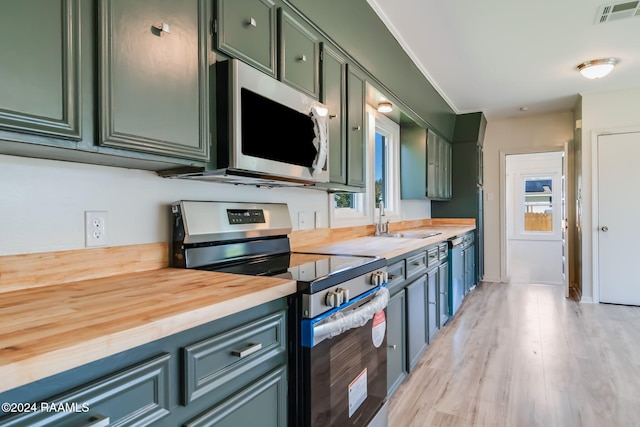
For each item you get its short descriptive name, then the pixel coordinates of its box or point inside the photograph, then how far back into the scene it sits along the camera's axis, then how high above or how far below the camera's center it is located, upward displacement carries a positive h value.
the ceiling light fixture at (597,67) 3.48 +1.34
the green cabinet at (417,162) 4.20 +0.55
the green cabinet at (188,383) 0.67 -0.37
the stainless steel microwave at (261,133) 1.38 +0.34
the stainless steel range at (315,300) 1.25 -0.34
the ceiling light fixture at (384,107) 3.26 +0.93
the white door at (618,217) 4.25 -0.10
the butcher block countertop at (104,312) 0.63 -0.22
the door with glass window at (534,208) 8.00 +0.03
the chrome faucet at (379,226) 3.47 -0.14
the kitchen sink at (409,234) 3.48 -0.23
